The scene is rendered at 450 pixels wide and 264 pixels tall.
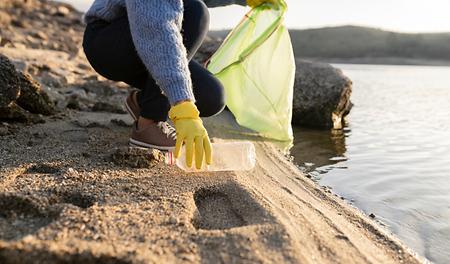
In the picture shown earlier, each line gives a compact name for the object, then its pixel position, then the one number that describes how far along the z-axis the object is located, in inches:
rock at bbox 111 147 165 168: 86.7
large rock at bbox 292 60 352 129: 187.9
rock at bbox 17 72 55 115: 117.1
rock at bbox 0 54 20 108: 102.5
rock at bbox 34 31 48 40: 345.3
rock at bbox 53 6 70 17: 564.6
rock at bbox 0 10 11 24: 363.2
